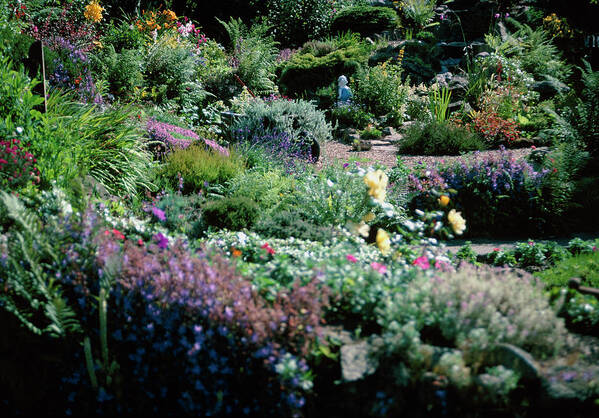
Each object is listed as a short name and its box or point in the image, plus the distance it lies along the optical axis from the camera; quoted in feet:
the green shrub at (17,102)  15.98
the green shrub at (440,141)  27.30
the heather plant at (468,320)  8.07
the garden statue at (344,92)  35.45
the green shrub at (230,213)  15.61
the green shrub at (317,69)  38.70
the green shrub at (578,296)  10.02
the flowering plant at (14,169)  13.65
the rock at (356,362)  7.78
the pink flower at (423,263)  10.50
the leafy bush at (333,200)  16.62
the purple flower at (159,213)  12.66
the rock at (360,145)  29.41
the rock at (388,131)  32.73
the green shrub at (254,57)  38.04
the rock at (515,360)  7.80
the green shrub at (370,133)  32.01
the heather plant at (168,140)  22.44
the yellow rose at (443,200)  10.90
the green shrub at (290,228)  14.16
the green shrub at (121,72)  29.37
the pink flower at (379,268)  9.75
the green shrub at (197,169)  19.54
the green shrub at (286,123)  26.76
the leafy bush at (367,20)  47.47
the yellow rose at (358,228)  10.48
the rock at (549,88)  33.04
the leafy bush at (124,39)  34.27
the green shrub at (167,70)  32.60
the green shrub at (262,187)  18.33
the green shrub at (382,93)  34.53
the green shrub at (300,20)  50.67
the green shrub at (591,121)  21.97
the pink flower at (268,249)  11.62
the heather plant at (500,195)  19.43
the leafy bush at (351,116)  33.88
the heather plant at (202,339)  8.12
